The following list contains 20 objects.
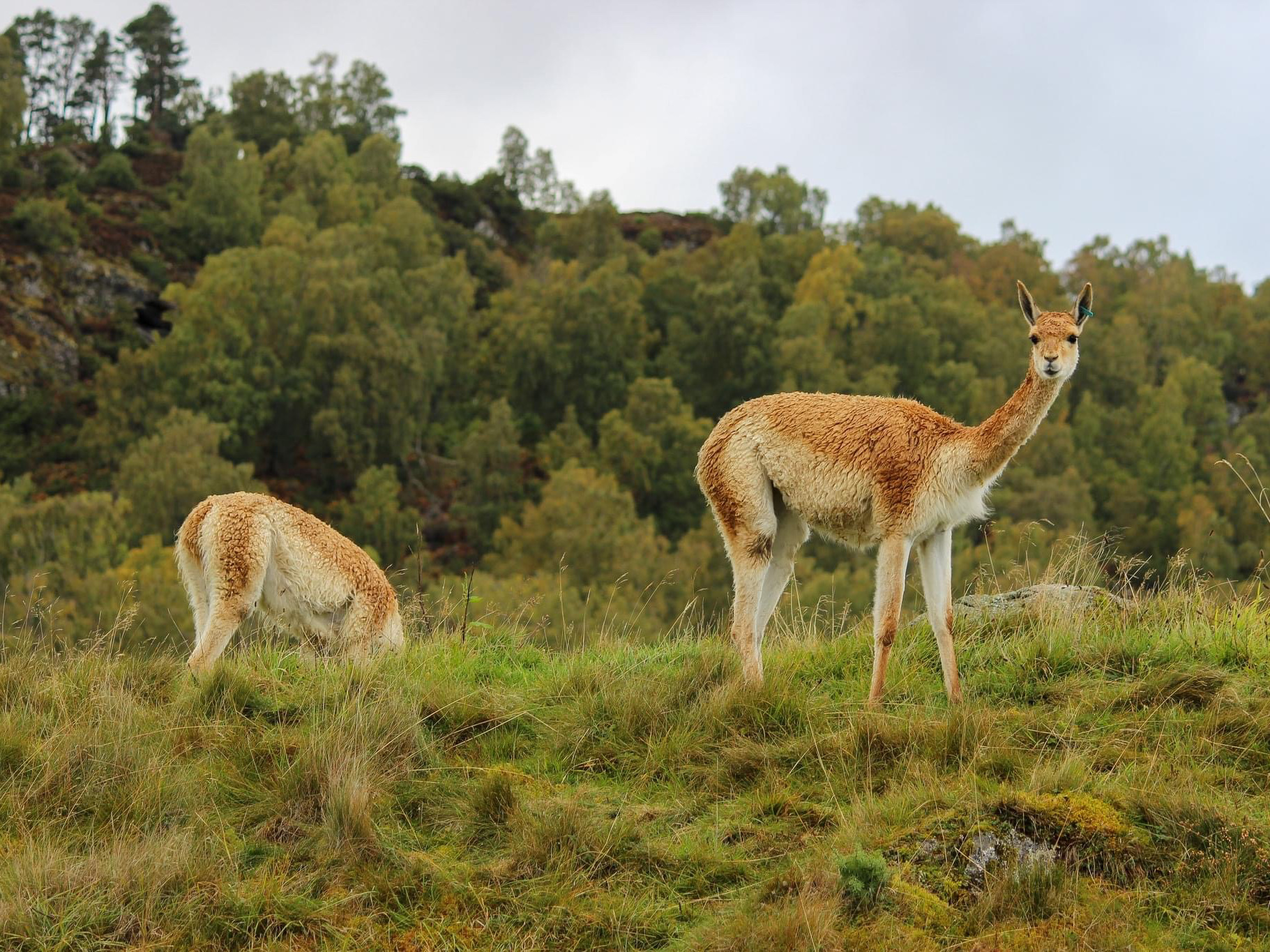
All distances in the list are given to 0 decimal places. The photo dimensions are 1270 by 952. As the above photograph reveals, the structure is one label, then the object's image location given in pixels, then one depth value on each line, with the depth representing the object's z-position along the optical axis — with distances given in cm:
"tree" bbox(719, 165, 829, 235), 15612
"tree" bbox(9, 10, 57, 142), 14562
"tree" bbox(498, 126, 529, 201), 16238
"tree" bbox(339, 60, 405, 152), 16238
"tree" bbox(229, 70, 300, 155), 15088
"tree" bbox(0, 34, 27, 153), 11956
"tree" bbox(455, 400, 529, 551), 9412
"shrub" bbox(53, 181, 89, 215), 12056
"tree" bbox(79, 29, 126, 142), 15312
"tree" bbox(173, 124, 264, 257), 12444
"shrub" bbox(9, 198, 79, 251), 10819
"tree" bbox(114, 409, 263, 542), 7525
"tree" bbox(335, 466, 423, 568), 8531
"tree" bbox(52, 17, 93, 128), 15050
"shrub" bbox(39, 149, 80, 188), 12619
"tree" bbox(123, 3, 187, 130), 15438
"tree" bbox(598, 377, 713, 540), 9781
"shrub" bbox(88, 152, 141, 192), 13125
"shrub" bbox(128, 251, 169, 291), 11788
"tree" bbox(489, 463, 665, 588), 7912
